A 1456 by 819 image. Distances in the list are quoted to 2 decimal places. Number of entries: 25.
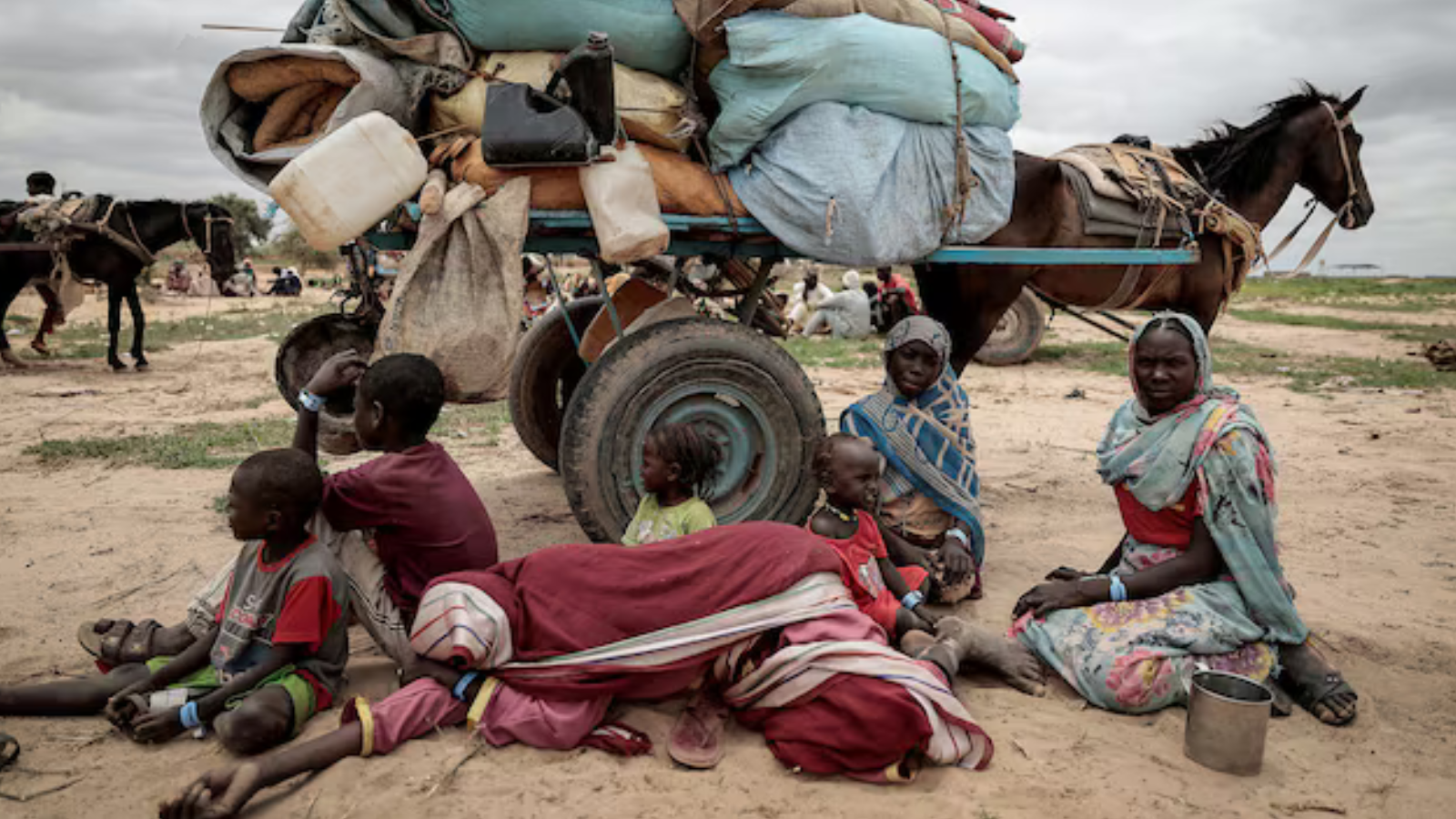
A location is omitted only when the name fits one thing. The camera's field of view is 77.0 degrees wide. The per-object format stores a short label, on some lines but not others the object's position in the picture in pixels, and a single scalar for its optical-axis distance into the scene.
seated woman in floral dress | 2.90
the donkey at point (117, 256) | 11.32
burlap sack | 3.23
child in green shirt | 3.18
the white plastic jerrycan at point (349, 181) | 3.04
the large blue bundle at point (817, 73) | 3.60
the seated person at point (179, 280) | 26.59
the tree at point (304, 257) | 37.98
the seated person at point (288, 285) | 27.02
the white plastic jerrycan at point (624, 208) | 3.36
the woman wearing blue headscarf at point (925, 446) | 3.85
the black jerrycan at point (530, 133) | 3.20
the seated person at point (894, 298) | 14.84
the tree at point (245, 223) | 39.50
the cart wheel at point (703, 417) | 3.53
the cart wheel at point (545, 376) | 5.19
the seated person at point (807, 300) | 16.72
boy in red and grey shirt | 2.55
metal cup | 2.50
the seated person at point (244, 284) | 24.92
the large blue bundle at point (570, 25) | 3.46
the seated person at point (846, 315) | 15.77
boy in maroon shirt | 2.83
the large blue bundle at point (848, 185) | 3.67
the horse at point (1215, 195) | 4.96
